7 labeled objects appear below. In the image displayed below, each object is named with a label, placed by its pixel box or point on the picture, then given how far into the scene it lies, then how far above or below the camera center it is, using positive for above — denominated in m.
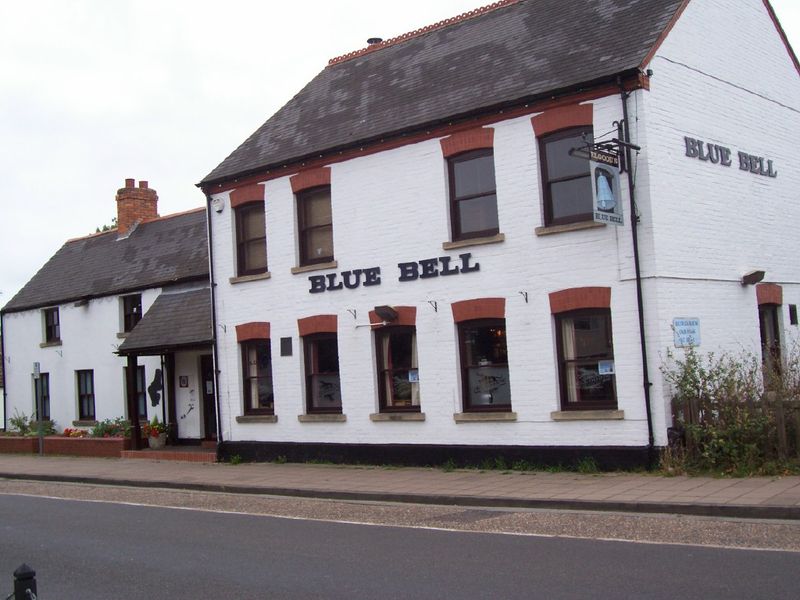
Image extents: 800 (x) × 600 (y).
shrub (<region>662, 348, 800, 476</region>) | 13.19 -1.01
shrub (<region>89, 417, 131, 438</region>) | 25.30 -1.11
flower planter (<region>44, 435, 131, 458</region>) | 23.89 -1.52
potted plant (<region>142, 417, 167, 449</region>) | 23.89 -1.25
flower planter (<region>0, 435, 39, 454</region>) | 27.02 -1.52
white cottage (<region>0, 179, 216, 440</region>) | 23.86 +1.78
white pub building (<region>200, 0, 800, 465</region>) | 14.79 +2.31
